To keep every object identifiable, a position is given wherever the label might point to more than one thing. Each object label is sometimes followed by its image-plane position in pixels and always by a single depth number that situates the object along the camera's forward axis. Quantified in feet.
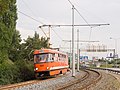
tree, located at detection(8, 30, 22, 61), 184.44
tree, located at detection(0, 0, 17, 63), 129.70
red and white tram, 110.32
